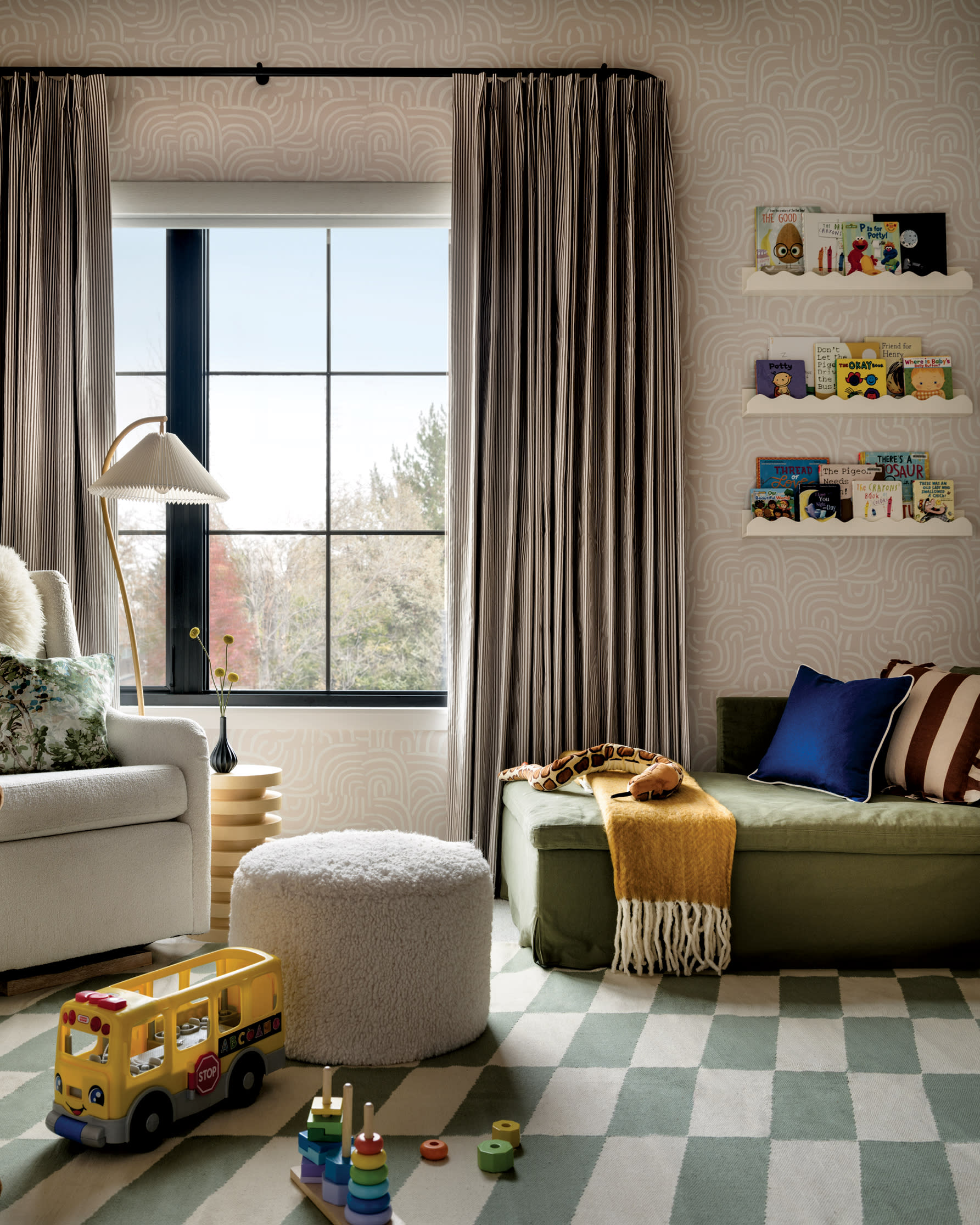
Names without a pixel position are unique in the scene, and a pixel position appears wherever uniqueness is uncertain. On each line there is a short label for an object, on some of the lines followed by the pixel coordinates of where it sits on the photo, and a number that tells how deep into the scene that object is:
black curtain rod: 3.10
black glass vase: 2.64
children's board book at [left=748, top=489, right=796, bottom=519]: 3.12
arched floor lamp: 2.62
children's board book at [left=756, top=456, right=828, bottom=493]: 3.13
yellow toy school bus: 1.39
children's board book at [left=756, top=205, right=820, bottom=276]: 3.13
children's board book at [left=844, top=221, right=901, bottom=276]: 3.12
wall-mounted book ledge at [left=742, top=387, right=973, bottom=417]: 3.10
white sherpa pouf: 1.70
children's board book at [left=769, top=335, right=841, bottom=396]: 3.14
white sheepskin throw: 2.55
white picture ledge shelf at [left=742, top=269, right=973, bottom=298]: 3.11
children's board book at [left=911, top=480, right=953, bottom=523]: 3.10
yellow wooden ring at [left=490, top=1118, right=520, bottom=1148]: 1.44
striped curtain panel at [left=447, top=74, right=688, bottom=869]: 3.03
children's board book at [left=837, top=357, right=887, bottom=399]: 3.12
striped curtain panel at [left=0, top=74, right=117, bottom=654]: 3.06
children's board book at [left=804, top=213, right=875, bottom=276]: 3.12
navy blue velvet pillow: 2.51
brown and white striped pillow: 2.42
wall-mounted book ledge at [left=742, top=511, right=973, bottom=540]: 3.09
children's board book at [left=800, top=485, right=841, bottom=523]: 3.11
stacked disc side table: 2.54
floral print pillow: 2.31
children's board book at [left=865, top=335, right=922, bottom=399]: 3.12
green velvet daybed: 2.25
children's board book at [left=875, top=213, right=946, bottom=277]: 3.12
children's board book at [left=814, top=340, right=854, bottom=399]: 3.13
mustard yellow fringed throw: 2.21
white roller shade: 3.14
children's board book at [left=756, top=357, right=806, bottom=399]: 3.13
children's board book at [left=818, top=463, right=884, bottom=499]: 3.11
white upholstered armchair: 2.06
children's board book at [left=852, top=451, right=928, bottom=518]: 3.12
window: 3.26
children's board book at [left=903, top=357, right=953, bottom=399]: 3.12
